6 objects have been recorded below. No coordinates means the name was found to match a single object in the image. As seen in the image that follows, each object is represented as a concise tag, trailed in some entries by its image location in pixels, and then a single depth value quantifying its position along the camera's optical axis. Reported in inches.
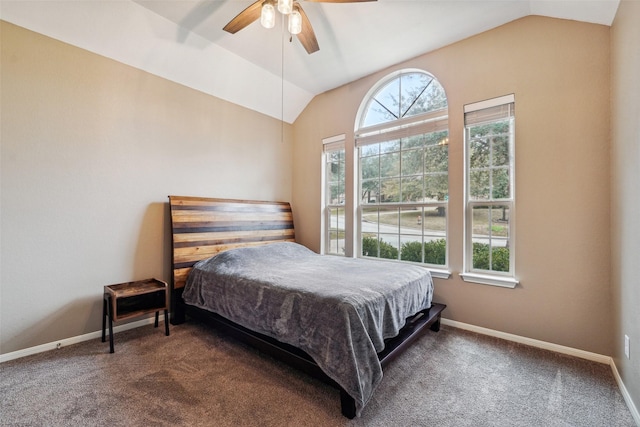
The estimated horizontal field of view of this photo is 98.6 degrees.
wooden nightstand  95.5
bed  68.0
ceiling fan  74.0
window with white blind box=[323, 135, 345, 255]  160.7
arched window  124.4
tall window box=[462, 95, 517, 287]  106.0
